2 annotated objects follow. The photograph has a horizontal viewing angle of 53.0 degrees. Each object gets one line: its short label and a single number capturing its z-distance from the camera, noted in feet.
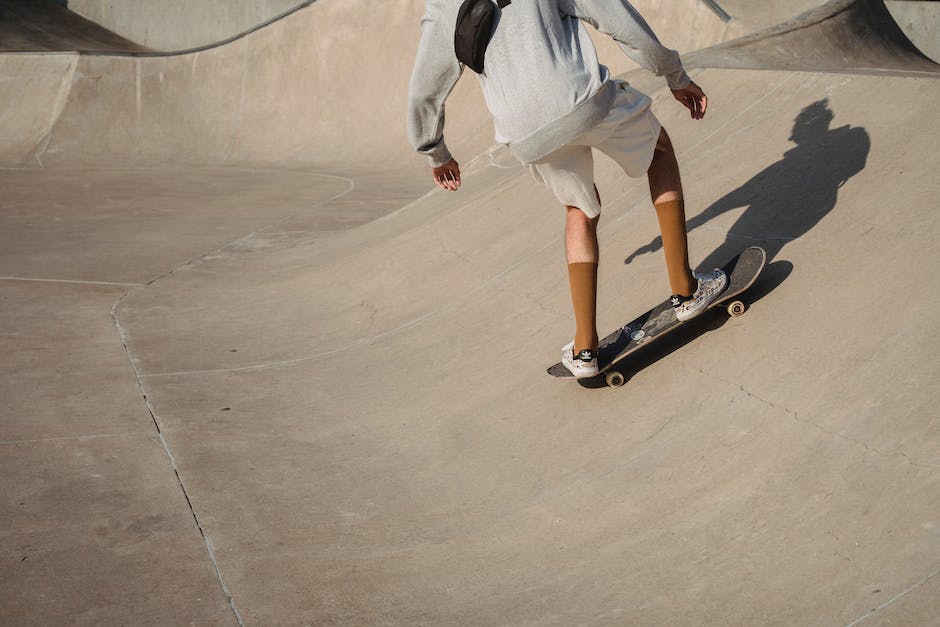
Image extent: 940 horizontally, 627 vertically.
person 10.48
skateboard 12.05
